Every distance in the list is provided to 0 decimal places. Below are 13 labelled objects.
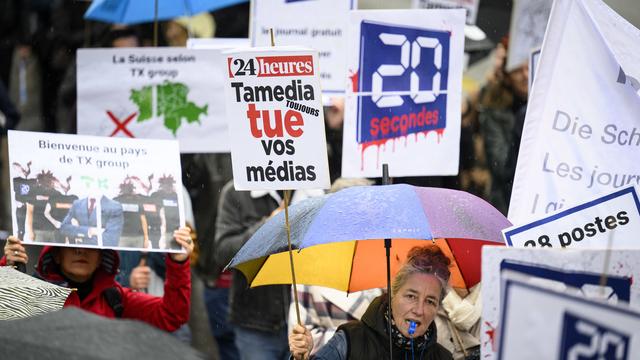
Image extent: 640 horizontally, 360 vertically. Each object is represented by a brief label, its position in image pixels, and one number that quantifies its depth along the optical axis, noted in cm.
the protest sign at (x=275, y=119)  1037
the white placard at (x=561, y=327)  648
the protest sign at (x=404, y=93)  1328
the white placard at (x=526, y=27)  1777
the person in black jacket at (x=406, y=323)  1099
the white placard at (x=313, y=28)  1511
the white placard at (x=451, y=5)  1775
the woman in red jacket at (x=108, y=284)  1210
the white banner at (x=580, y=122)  1130
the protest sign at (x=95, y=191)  1152
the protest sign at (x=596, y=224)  1019
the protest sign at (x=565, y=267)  827
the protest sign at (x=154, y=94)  1559
